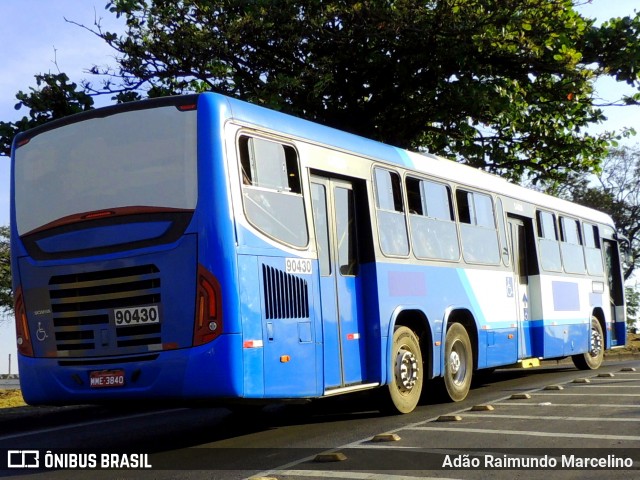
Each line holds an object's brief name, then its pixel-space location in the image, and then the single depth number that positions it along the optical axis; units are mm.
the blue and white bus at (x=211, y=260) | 8531
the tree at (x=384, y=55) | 17344
